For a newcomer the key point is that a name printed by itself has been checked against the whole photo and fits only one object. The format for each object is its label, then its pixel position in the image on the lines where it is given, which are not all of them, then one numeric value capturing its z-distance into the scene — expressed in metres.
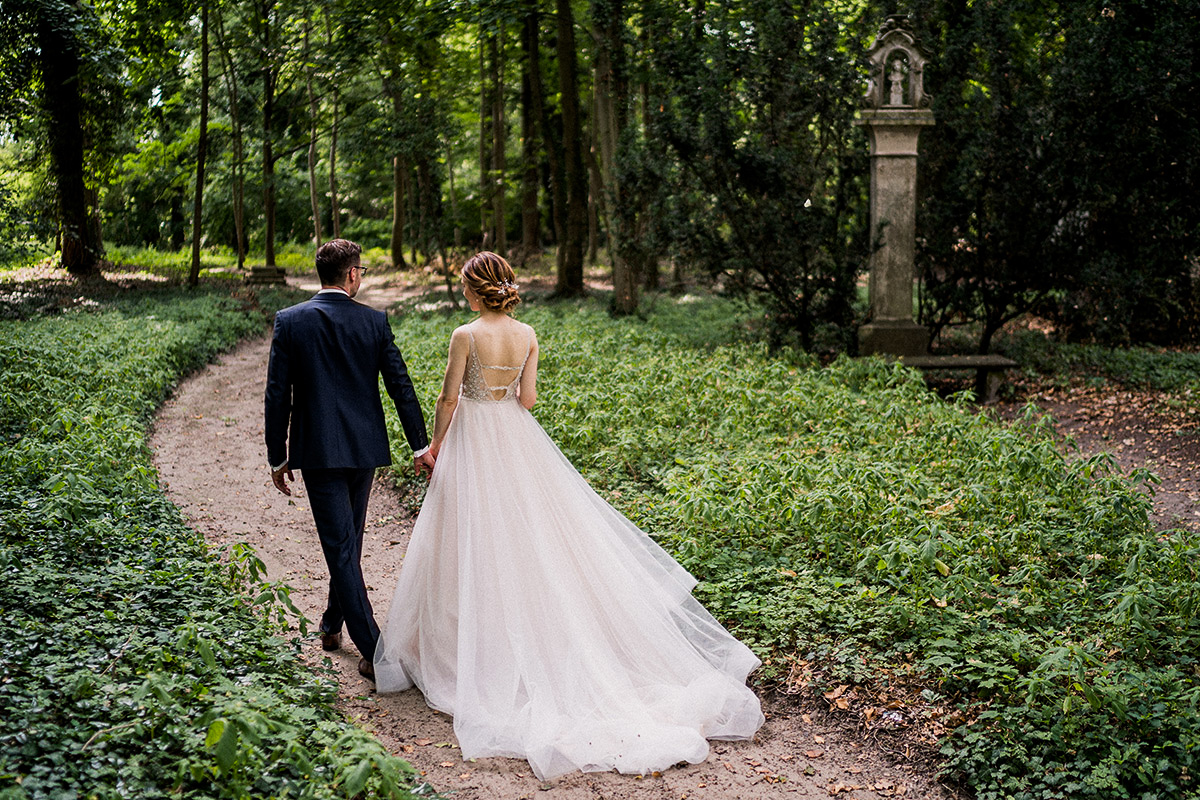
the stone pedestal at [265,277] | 23.73
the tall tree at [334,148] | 23.43
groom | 4.38
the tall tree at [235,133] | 21.79
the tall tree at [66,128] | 17.94
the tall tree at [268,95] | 21.98
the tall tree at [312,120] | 22.00
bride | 3.95
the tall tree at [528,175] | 26.09
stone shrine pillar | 11.95
